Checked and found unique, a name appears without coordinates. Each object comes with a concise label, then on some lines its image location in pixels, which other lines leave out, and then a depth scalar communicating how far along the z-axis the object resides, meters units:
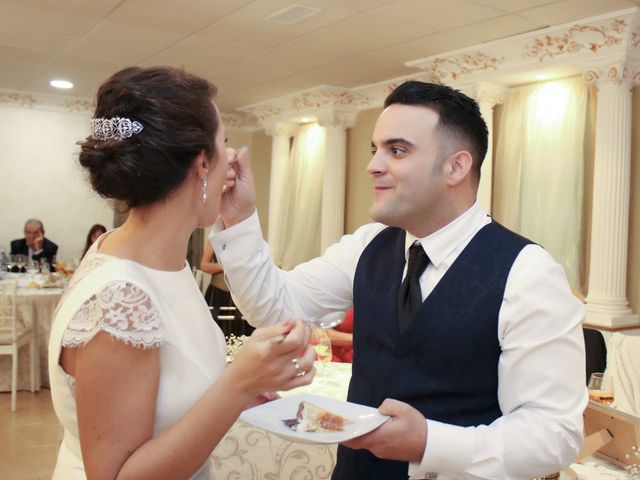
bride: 1.16
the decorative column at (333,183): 8.40
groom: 1.34
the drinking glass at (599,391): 2.27
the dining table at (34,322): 5.90
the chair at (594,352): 4.01
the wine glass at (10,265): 6.96
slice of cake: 1.31
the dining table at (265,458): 2.30
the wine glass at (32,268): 6.85
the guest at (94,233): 7.29
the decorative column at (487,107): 6.21
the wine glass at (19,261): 6.98
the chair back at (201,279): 8.23
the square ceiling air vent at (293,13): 4.89
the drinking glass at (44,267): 6.87
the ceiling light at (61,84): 8.38
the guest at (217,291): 6.25
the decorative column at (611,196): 5.14
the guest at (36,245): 7.85
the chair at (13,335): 5.43
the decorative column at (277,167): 9.53
